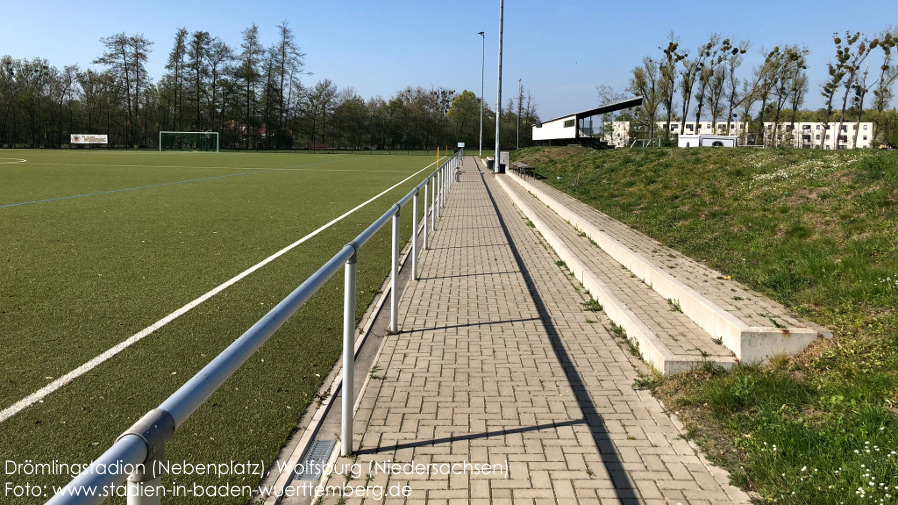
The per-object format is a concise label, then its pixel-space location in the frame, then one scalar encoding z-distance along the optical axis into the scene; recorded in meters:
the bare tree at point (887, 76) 54.91
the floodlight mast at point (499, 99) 31.42
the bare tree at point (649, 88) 69.50
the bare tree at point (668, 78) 66.31
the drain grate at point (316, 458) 3.44
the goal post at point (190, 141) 75.69
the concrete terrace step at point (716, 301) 4.86
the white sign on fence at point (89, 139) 82.00
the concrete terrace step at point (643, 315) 4.93
